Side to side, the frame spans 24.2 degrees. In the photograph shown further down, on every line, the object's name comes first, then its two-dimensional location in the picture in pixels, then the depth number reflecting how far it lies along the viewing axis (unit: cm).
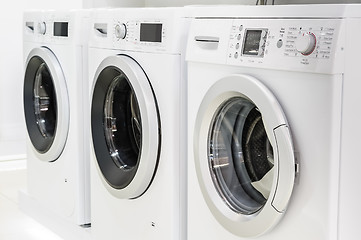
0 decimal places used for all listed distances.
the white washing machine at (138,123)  257
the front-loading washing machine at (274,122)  204
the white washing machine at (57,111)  310
